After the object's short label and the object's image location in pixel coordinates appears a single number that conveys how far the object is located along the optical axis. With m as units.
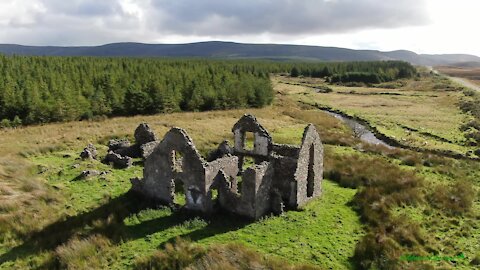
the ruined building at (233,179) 20.08
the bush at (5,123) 48.84
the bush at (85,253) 16.03
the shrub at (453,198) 22.53
